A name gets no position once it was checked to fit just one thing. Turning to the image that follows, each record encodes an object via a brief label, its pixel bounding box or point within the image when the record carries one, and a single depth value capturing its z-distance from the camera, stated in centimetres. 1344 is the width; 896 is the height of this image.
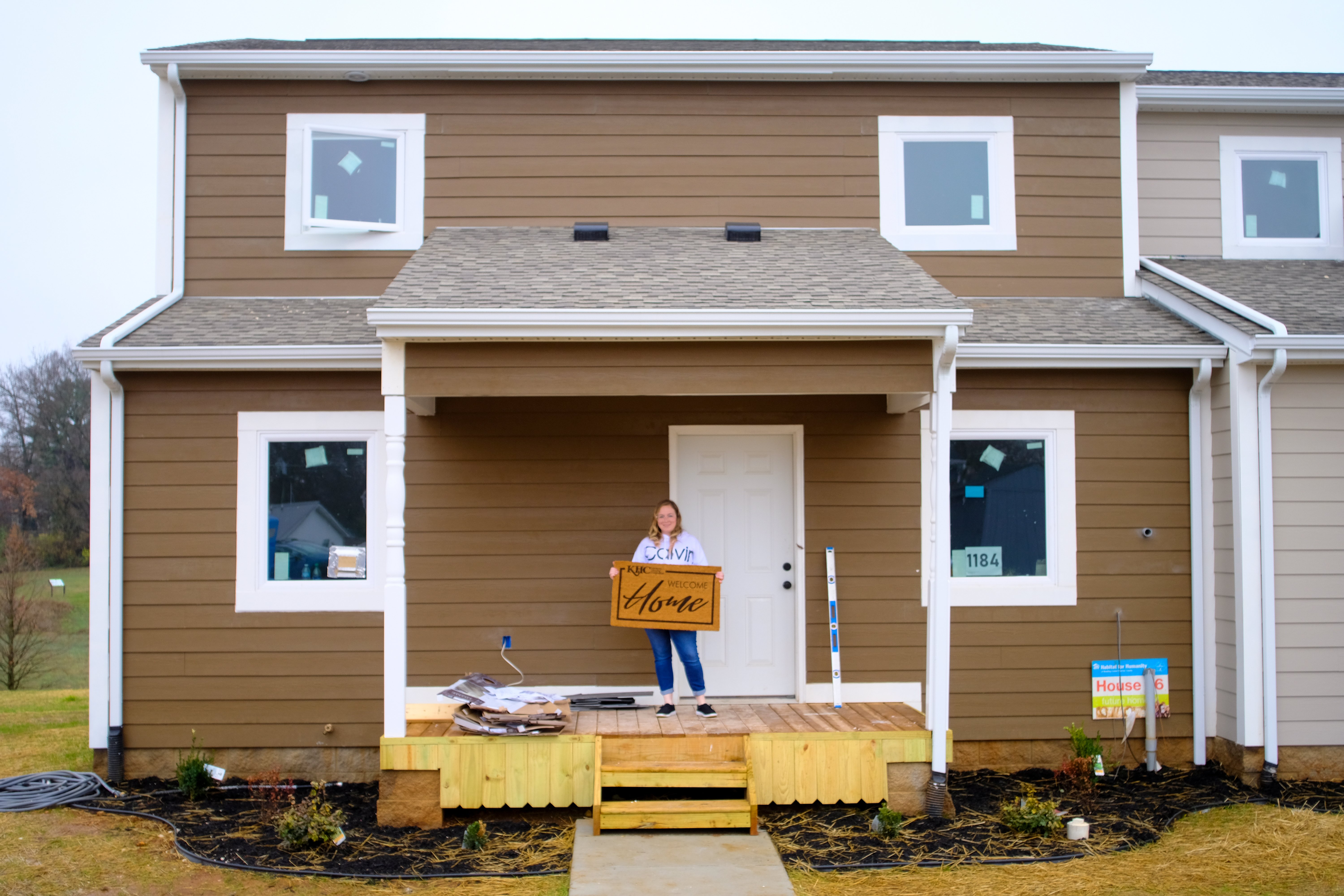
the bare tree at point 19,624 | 1455
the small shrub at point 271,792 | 630
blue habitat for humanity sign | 722
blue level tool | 696
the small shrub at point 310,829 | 548
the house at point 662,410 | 704
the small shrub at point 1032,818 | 570
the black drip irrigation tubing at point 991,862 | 527
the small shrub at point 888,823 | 566
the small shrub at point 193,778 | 658
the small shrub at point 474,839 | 552
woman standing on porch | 650
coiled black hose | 640
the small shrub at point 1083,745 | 690
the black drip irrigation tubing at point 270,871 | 514
